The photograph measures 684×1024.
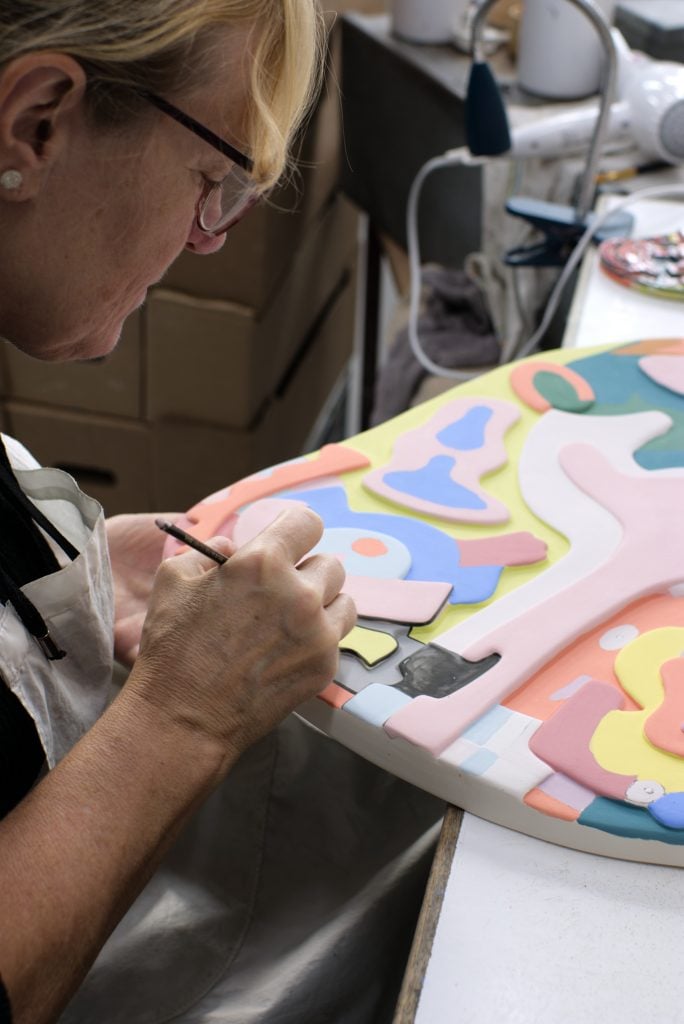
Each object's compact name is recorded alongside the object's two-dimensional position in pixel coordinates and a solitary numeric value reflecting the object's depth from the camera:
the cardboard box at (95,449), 2.20
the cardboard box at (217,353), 2.04
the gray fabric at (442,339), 1.85
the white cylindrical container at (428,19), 2.12
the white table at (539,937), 0.58
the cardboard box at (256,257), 1.97
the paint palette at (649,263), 1.34
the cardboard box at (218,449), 2.18
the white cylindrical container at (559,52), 1.80
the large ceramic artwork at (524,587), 0.70
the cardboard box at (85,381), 2.10
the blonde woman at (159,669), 0.65
